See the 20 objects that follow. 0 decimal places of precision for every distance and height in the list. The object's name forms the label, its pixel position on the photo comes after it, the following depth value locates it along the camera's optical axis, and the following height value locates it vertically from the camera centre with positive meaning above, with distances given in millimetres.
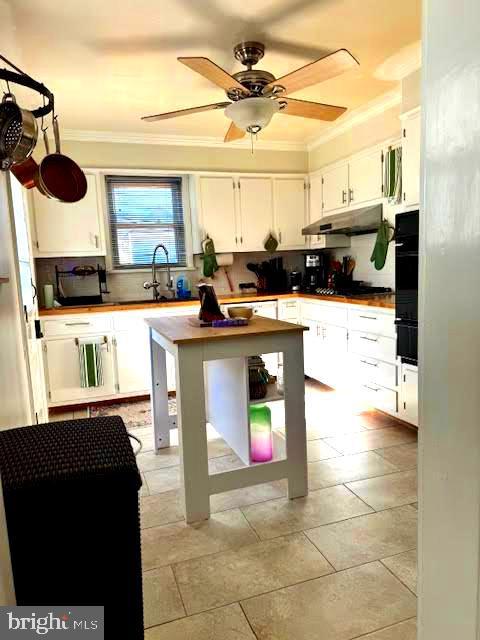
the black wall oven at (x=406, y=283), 2844 -130
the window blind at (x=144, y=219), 4449 +608
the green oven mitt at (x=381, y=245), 3787 +181
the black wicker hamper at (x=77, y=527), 1031 -615
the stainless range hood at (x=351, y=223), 3820 +415
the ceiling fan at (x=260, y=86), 2139 +1023
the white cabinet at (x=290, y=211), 4754 +658
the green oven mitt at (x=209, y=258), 4492 +158
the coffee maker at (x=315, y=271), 4754 -26
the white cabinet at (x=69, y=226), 3973 +508
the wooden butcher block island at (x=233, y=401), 2035 -652
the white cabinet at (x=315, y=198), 4633 +778
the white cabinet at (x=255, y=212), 4617 +644
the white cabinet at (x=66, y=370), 3805 -818
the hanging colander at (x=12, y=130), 1463 +530
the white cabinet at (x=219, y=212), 4477 +644
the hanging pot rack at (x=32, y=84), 1317 +659
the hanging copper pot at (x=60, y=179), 1964 +473
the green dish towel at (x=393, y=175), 3480 +747
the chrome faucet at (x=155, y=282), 4447 -68
